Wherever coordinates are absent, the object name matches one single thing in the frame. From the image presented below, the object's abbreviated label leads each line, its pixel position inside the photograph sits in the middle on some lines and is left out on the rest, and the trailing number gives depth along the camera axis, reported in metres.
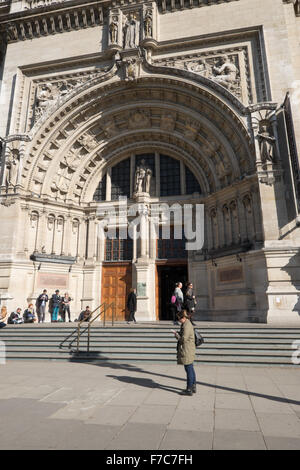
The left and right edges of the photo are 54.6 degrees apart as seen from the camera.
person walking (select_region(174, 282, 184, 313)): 12.35
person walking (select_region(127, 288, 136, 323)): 13.84
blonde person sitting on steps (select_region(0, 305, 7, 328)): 13.17
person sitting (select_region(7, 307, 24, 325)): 13.98
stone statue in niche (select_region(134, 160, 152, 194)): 18.55
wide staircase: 8.72
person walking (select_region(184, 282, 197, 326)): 10.60
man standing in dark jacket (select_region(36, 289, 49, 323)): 14.94
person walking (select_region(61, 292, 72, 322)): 15.77
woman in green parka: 5.80
